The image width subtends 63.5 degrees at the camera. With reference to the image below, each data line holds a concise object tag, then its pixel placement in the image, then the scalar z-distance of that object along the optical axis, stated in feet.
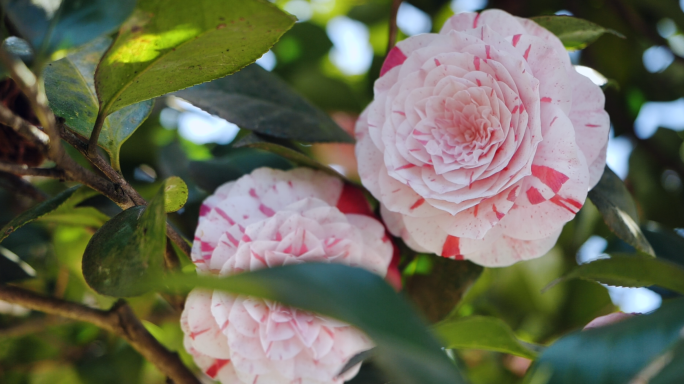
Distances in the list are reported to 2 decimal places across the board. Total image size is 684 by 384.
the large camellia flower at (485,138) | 1.41
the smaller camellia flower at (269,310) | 1.51
